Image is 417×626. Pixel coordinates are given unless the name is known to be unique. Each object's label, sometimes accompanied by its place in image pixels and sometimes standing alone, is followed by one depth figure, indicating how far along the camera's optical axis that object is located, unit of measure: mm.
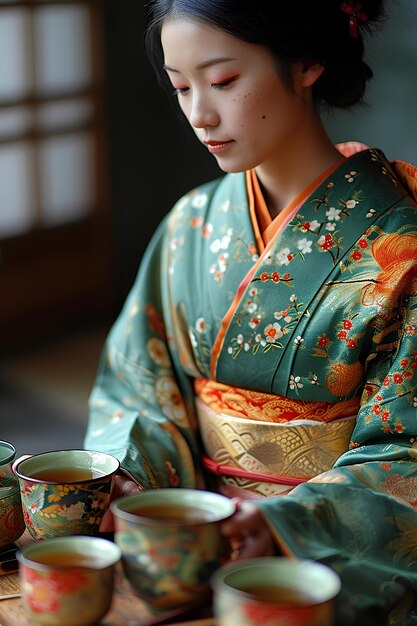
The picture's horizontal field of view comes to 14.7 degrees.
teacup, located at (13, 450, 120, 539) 1429
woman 1589
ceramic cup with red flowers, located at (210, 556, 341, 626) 1192
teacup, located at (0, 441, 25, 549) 1468
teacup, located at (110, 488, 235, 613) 1258
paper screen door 3400
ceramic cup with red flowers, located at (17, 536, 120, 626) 1263
